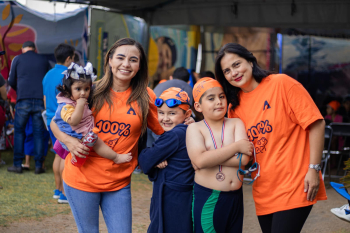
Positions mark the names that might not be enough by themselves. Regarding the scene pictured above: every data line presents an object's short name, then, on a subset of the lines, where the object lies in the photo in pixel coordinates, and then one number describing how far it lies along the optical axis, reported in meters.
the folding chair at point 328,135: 6.68
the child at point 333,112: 8.42
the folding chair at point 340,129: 6.81
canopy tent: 7.51
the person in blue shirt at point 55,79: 5.53
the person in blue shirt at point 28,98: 6.62
